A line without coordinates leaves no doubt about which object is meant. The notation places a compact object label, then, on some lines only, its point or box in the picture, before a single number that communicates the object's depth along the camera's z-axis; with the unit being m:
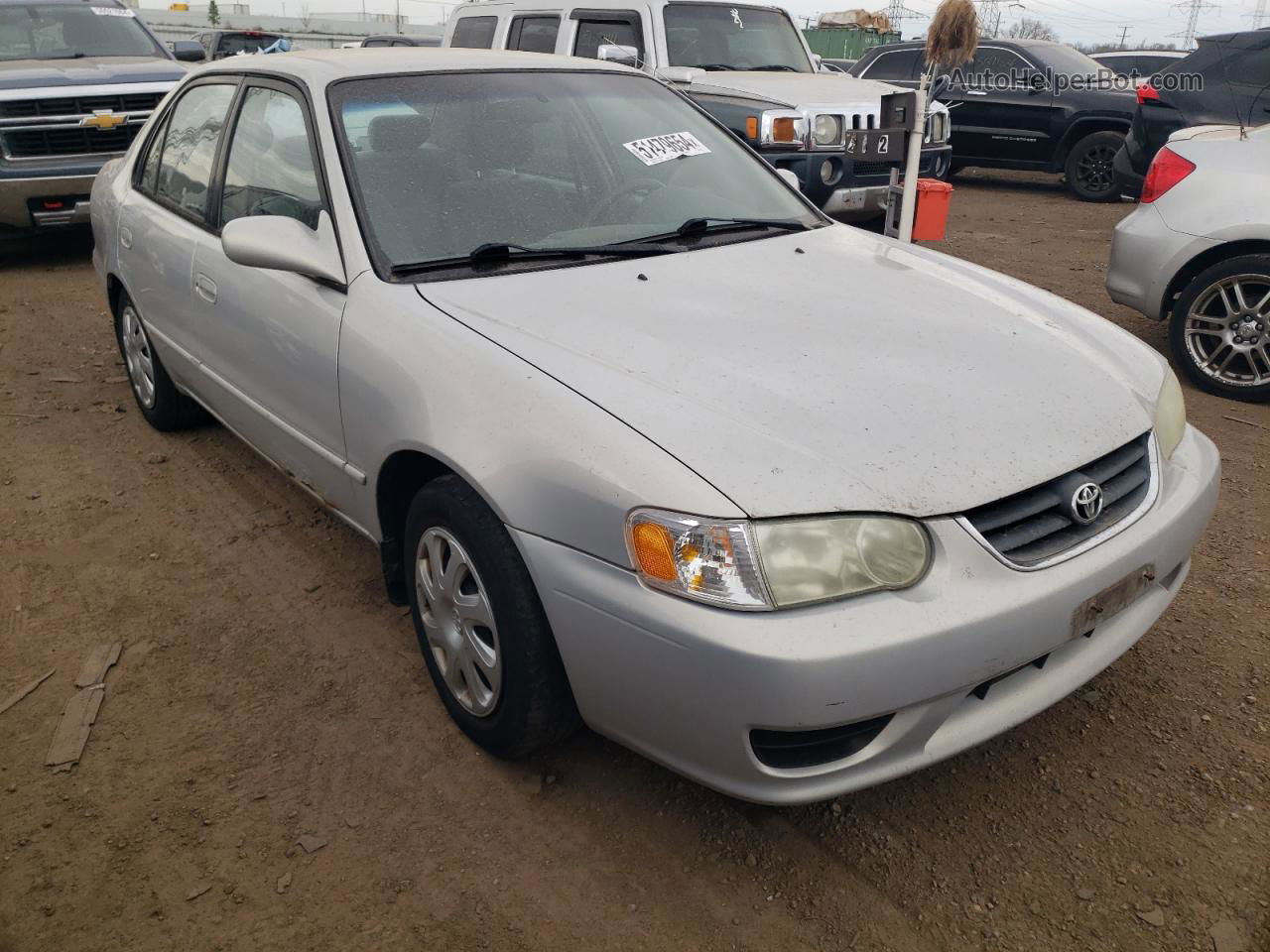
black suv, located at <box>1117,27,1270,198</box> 6.52
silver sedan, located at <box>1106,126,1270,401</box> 4.84
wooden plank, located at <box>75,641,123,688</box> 2.92
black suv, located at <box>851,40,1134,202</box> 11.30
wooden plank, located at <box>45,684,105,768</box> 2.62
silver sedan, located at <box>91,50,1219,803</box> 1.93
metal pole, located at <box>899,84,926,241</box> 4.81
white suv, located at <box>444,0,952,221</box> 7.25
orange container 5.46
